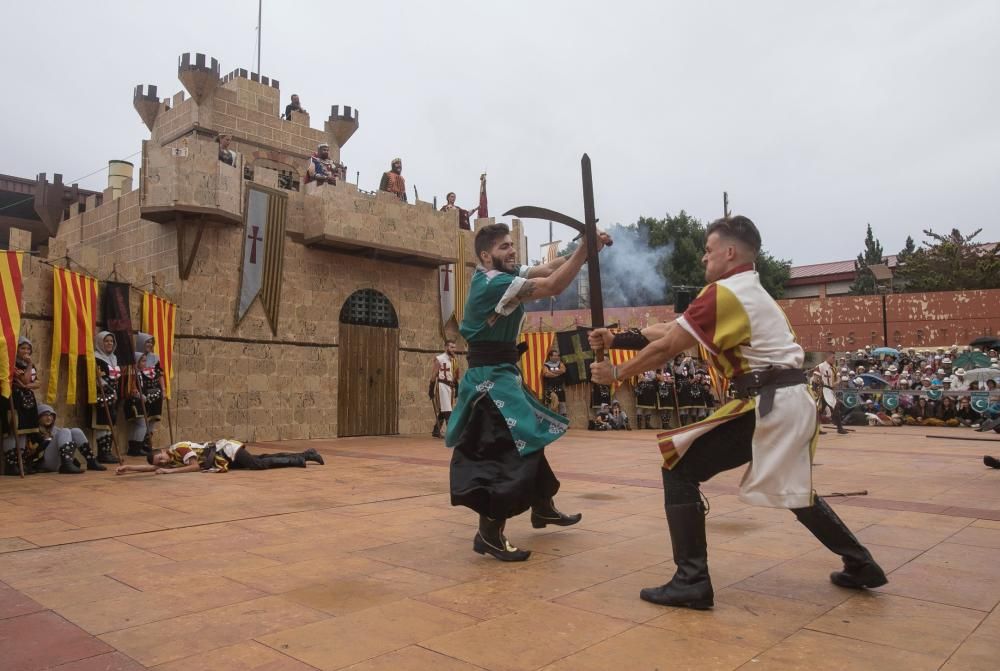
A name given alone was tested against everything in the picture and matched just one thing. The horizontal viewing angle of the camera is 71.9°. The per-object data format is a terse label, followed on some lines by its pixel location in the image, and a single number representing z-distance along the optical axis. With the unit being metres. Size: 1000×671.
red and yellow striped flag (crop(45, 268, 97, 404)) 8.07
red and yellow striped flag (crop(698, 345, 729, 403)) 16.64
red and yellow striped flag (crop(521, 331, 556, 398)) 16.55
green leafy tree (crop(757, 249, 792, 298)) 40.94
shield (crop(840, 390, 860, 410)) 18.23
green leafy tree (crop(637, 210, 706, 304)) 41.91
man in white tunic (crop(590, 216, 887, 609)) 2.79
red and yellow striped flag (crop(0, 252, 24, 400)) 6.85
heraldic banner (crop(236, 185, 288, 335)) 11.96
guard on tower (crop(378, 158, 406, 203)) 14.99
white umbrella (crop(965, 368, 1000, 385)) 16.79
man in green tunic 3.64
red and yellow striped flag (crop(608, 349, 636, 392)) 17.36
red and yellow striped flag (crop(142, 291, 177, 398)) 9.66
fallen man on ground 7.50
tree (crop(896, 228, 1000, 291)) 32.94
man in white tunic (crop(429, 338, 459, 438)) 13.00
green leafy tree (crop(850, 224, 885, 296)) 39.97
